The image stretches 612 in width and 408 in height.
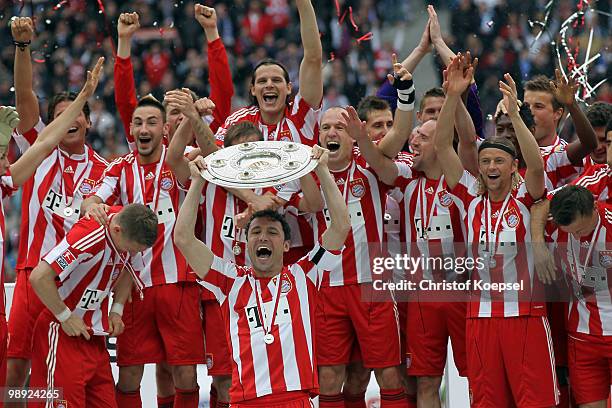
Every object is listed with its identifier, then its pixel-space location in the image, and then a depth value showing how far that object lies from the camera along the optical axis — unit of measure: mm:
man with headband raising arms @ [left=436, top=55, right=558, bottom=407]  12500
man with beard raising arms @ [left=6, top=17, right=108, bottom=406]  13406
